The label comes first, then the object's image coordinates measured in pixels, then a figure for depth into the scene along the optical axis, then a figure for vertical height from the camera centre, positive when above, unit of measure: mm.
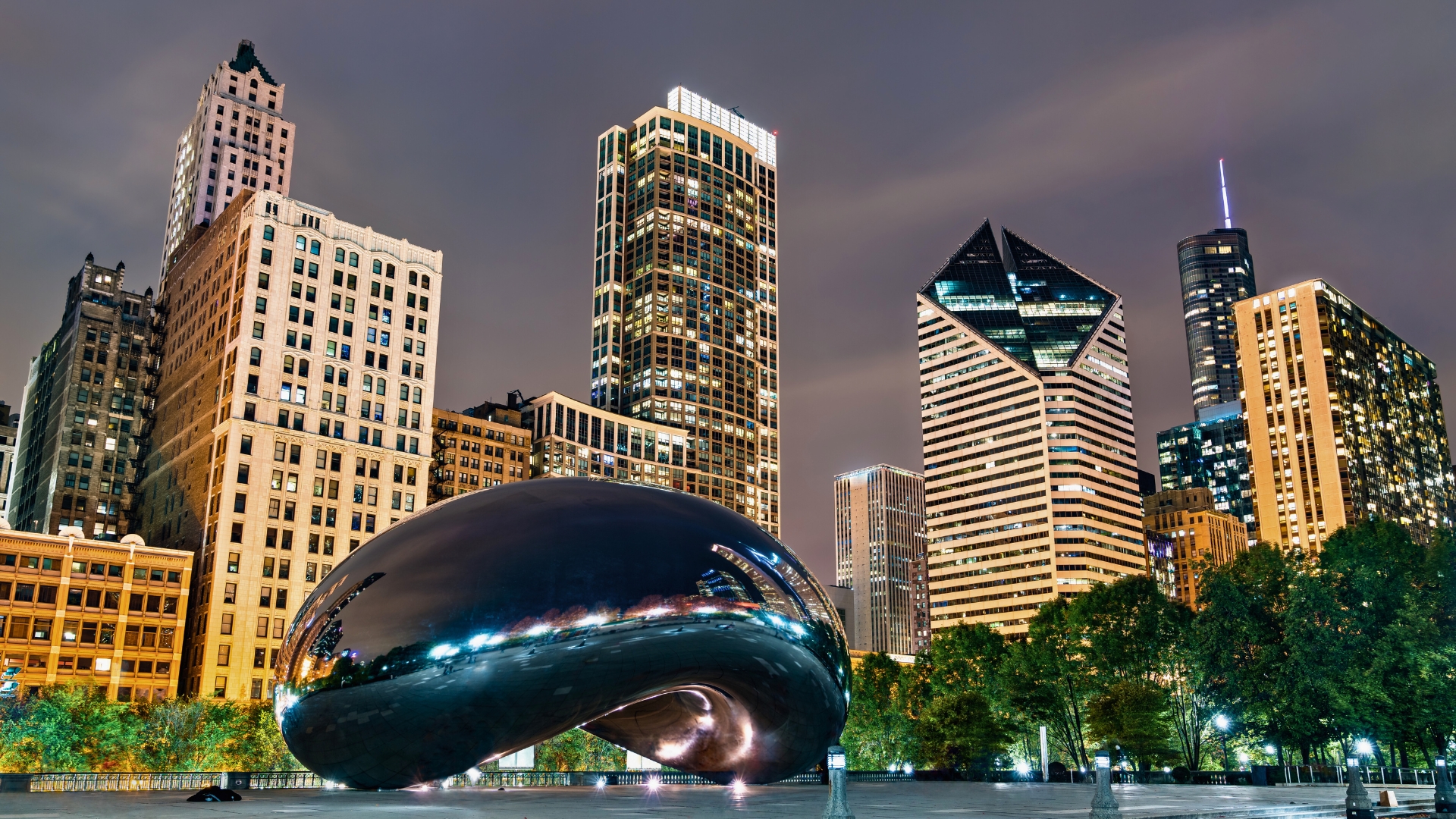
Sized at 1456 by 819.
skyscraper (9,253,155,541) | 128875 +33087
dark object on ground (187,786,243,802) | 29078 -2657
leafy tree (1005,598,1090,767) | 70000 +840
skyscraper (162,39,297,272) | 174000 +86878
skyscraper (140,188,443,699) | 103812 +28342
